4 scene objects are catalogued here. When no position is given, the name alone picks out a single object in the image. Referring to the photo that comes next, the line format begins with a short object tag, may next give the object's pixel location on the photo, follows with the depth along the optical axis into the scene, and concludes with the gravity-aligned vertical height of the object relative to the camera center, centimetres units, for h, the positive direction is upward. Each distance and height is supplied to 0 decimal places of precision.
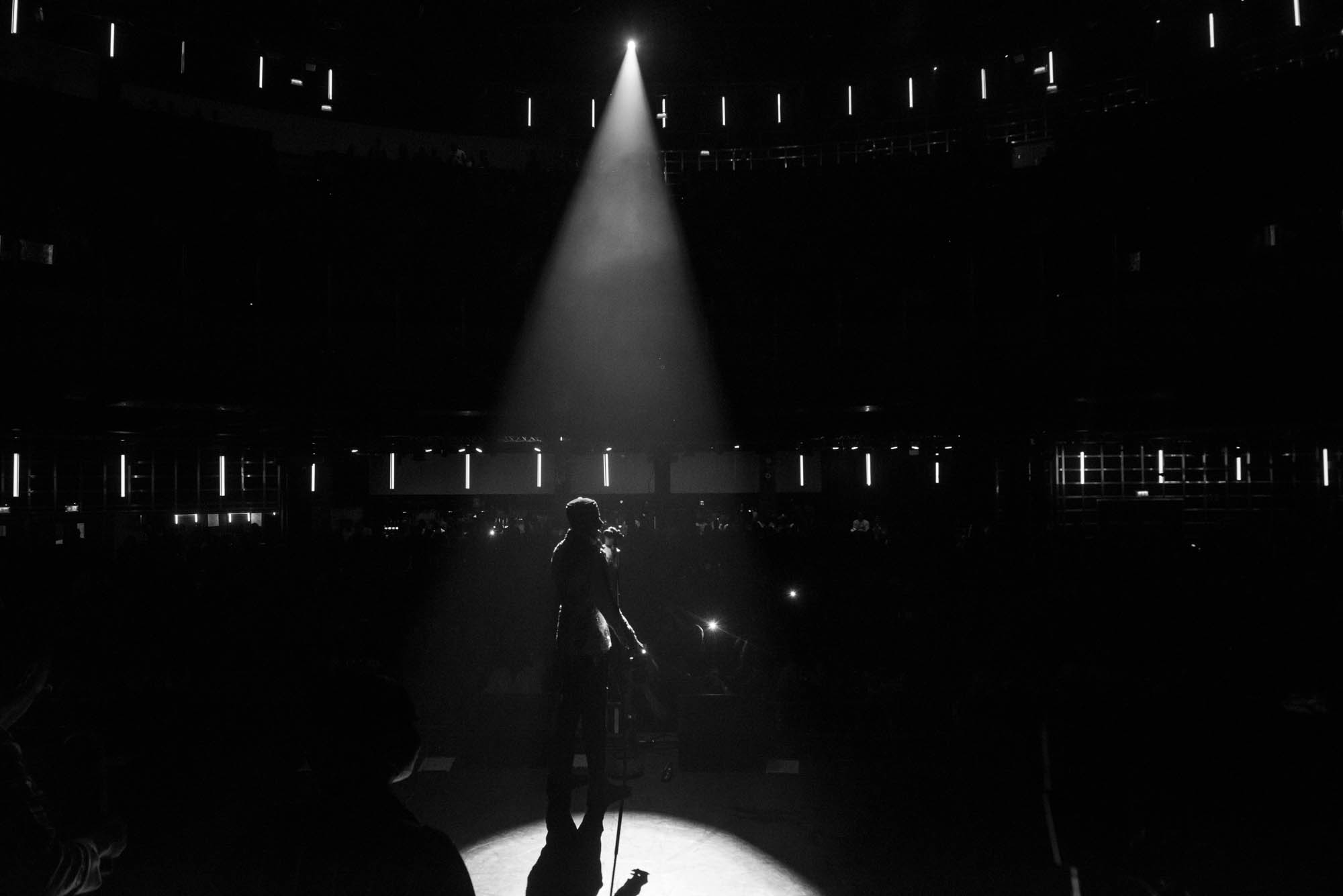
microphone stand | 498 -172
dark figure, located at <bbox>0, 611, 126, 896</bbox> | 189 -72
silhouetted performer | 493 -91
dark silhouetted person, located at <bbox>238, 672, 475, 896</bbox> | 158 -61
